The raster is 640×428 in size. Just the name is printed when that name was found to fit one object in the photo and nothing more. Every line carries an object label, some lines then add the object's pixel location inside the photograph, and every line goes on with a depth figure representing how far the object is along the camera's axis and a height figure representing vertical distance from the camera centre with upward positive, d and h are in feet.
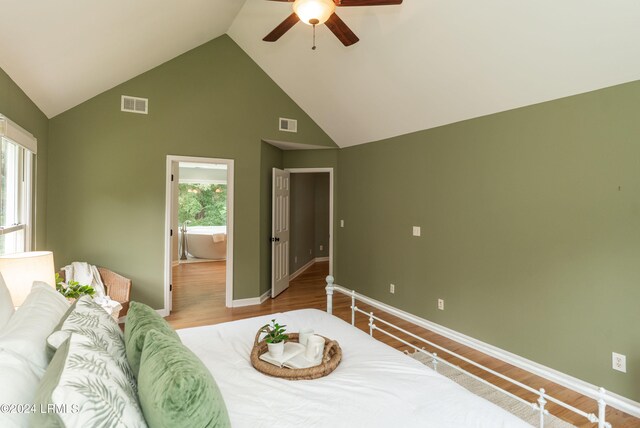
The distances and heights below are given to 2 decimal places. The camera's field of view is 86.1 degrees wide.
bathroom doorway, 15.02 -1.87
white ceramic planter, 5.46 -2.20
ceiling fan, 6.99 +4.26
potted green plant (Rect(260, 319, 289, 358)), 5.46 -2.10
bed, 2.79 -1.70
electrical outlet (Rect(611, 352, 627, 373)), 8.13 -3.54
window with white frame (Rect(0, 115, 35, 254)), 8.25 +0.59
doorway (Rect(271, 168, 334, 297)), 17.53 -1.04
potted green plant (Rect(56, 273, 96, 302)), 8.20 -2.00
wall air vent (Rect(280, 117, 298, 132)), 16.46 +4.20
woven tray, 5.08 -2.38
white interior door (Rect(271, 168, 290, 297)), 17.06 -1.11
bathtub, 27.63 -2.81
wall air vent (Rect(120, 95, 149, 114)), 13.48 +4.18
